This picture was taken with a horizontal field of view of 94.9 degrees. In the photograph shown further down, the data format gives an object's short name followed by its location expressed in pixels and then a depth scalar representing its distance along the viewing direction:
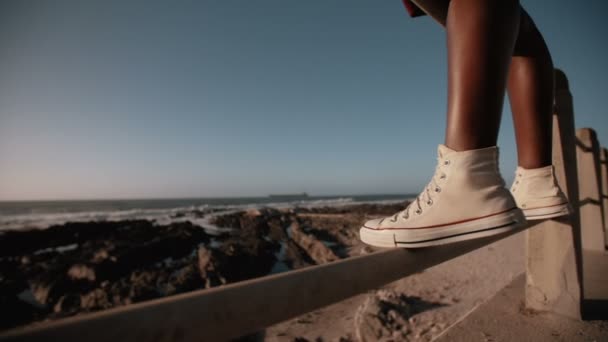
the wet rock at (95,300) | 4.92
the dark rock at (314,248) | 7.96
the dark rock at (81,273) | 6.14
